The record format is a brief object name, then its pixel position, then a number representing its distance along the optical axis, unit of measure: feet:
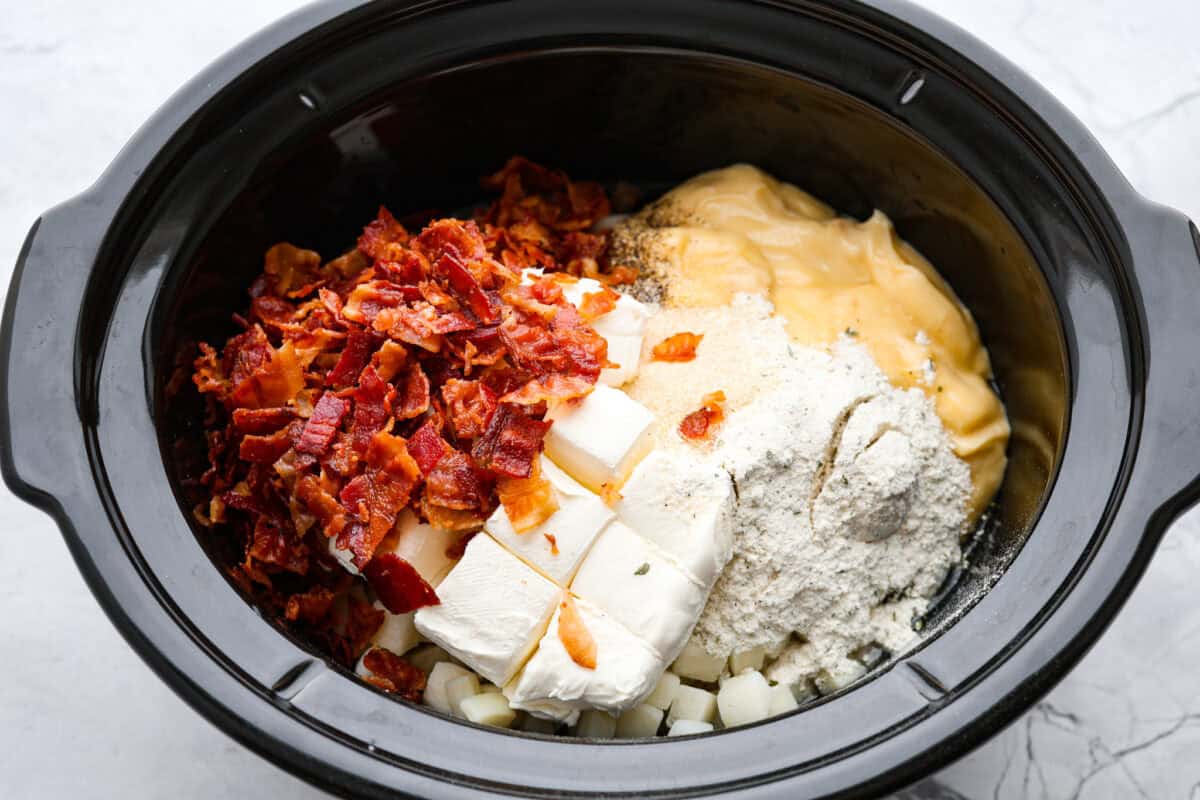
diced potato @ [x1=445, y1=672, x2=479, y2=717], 2.60
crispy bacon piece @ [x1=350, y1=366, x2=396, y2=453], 2.58
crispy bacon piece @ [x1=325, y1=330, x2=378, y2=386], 2.62
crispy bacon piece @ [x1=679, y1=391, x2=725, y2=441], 2.62
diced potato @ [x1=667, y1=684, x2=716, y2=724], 2.62
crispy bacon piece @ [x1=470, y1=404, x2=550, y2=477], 2.55
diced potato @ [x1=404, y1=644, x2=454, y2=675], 2.64
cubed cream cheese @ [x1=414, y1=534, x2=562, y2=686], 2.52
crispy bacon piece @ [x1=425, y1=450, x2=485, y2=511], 2.54
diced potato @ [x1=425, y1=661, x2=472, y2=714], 2.61
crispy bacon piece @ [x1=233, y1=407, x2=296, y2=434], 2.60
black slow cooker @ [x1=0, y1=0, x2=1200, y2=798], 2.38
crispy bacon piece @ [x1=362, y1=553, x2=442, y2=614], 2.55
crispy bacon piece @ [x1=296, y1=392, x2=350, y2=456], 2.58
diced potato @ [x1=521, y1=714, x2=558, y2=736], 2.60
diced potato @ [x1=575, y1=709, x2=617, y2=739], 2.59
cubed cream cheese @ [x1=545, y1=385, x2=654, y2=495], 2.56
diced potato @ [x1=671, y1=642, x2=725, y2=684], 2.63
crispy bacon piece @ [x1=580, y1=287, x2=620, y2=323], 2.66
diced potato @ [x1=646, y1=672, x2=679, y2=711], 2.62
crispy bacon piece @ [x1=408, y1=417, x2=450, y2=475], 2.56
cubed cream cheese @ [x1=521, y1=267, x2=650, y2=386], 2.66
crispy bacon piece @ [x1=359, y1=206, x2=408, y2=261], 2.75
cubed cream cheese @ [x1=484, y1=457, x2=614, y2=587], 2.54
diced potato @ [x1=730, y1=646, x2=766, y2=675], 2.63
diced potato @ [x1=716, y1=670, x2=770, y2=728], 2.59
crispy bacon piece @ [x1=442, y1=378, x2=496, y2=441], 2.58
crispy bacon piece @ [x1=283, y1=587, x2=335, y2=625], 2.60
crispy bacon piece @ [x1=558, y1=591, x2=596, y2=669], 2.51
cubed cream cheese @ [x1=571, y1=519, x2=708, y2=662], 2.53
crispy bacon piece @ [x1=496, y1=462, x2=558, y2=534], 2.54
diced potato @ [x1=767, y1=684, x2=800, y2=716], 2.60
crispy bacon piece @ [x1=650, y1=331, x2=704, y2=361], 2.69
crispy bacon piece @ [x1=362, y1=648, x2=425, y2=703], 2.60
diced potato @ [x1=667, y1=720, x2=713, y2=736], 2.59
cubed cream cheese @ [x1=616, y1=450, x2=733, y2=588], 2.55
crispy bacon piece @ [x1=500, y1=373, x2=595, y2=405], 2.57
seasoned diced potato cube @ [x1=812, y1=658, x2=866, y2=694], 2.63
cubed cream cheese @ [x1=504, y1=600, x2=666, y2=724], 2.51
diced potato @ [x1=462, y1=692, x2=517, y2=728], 2.56
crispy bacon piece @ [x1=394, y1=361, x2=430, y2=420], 2.59
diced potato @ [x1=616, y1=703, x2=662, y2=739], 2.61
